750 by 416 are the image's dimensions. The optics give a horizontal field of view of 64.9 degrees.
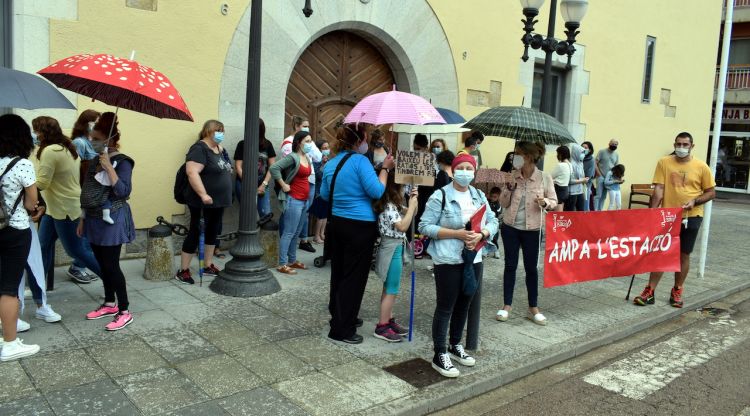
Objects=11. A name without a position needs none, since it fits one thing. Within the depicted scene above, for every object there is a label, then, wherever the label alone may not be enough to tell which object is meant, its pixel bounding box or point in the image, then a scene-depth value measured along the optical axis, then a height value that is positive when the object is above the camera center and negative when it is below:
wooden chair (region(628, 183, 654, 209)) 14.45 -0.57
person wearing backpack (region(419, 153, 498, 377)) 4.40 -0.62
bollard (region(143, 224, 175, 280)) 6.46 -1.22
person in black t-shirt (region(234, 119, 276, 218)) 7.67 -0.25
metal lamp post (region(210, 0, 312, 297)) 6.02 -0.82
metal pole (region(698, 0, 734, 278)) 8.60 +0.69
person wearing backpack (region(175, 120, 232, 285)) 6.12 -0.44
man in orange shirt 6.71 -0.26
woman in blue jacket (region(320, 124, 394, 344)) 4.77 -0.54
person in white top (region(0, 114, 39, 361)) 4.14 -0.56
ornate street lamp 8.13 +1.91
